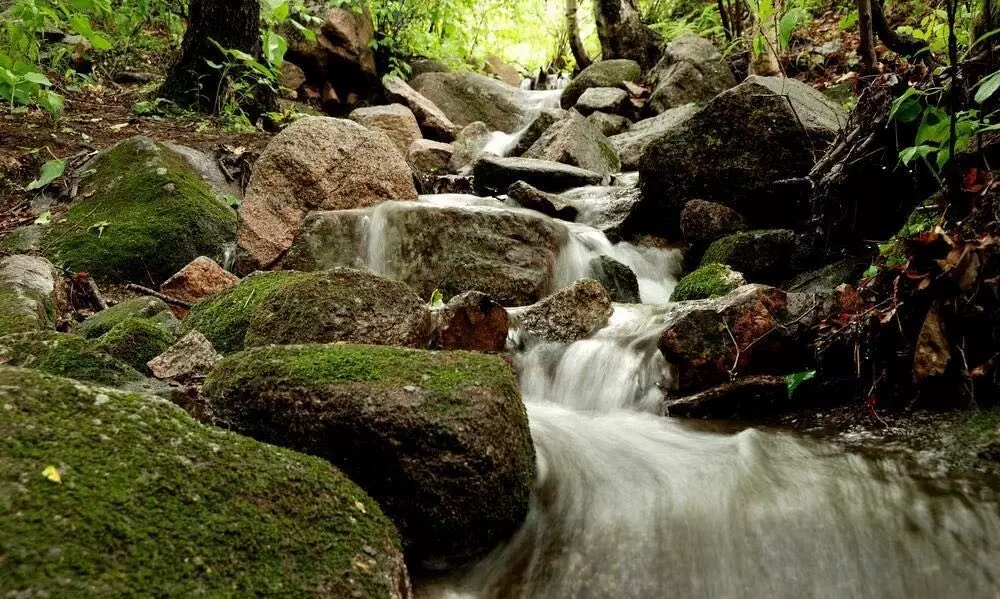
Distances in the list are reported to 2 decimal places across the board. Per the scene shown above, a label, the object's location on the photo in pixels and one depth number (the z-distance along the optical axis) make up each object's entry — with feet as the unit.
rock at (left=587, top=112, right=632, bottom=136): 35.19
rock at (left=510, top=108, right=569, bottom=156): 32.91
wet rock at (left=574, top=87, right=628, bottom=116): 37.11
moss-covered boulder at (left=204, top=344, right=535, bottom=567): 7.21
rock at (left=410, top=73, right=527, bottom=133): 40.01
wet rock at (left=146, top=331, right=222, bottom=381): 10.16
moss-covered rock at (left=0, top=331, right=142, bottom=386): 8.16
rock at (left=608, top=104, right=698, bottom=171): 30.25
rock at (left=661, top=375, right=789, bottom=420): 10.61
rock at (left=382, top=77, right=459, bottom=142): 35.42
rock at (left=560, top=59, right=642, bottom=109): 40.65
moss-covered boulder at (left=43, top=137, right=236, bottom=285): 17.37
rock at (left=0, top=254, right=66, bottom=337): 11.19
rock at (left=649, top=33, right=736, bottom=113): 34.94
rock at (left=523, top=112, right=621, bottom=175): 28.40
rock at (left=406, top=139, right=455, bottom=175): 30.19
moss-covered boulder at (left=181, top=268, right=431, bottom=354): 11.19
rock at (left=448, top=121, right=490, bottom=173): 31.63
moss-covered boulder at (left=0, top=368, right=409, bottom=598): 3.99
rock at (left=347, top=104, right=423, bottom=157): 30.94
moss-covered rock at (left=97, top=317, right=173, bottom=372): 10.62
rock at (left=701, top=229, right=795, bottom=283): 16.90
